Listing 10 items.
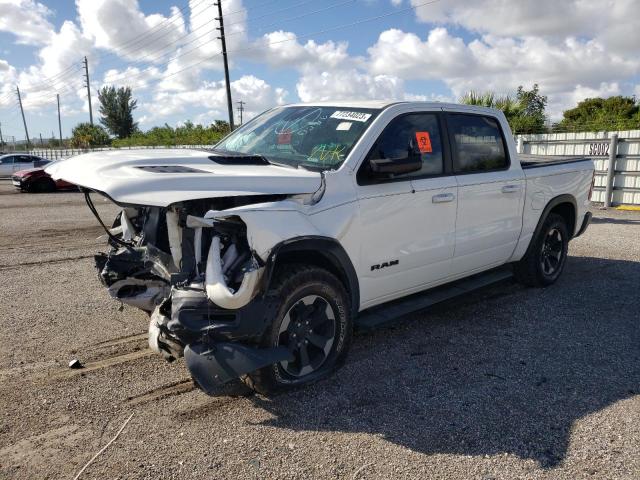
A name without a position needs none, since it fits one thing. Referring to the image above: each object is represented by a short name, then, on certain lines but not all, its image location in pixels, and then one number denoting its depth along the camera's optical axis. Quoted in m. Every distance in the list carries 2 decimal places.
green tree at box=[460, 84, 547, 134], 16.50
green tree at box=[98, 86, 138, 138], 70.75
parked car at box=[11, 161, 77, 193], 19.68
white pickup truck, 3.16
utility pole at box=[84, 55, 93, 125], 62.41
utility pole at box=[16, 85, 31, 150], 77.50
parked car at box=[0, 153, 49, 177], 27.23
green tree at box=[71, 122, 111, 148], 62.87
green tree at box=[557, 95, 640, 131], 19.75
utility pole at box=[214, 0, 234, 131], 29.17
